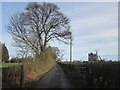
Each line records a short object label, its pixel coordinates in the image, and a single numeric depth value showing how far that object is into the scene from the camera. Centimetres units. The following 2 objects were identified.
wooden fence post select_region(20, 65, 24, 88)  726
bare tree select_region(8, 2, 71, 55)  1958
